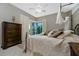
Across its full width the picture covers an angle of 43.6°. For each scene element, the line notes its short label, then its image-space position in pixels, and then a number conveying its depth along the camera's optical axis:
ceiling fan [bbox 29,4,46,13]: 1.58
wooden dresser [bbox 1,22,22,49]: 1.70
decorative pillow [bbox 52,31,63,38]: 1.60
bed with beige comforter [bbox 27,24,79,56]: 1.49
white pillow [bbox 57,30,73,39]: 1.55
